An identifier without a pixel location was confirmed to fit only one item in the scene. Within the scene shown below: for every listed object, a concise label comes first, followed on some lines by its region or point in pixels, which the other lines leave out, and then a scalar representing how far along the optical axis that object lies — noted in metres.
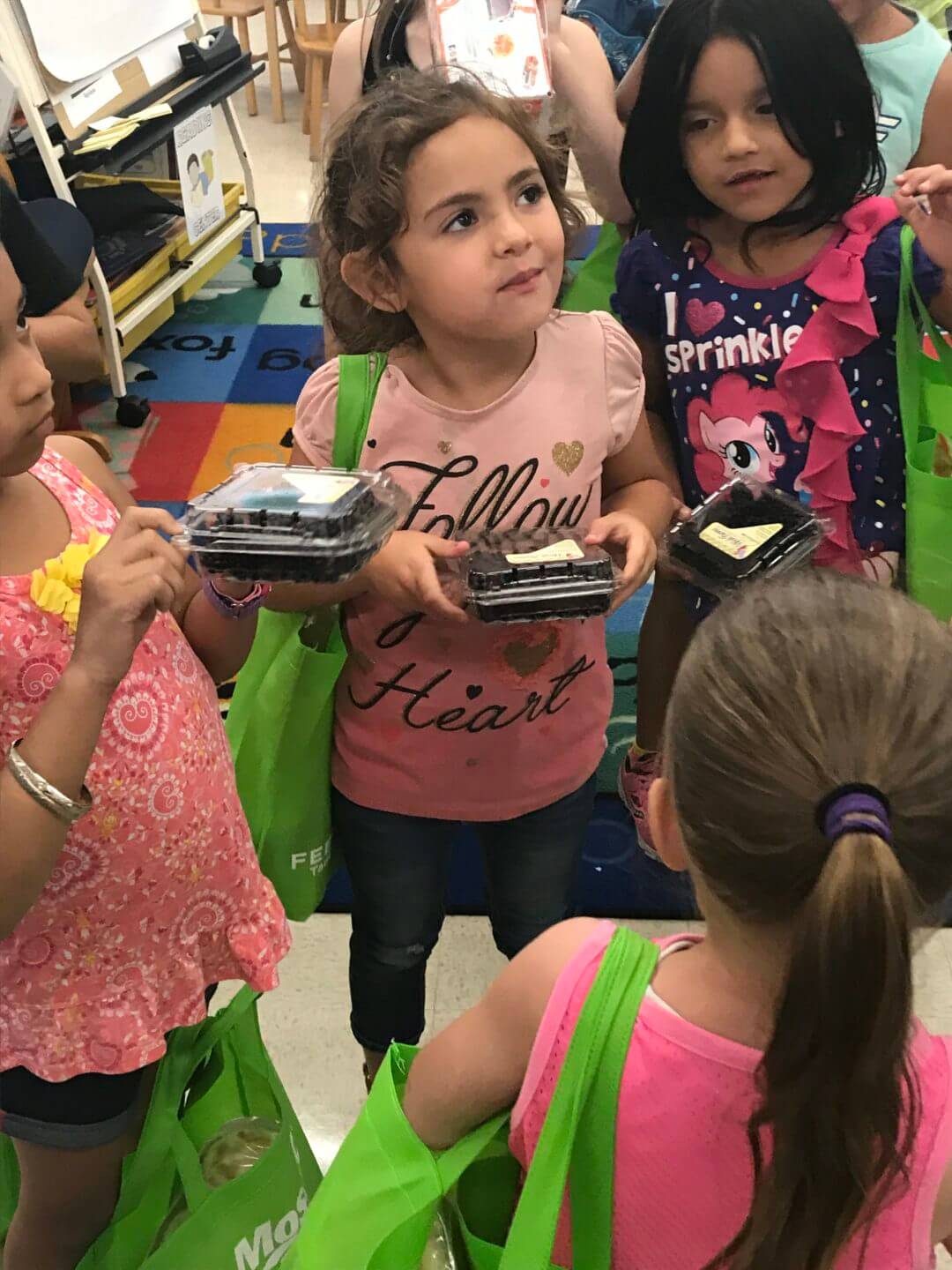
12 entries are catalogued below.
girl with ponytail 0.59
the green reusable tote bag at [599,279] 1.61
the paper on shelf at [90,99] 3.13
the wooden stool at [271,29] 5.67
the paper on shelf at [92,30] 3.07
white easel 2.96
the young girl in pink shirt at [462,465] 1.10
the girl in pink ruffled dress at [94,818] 0.83
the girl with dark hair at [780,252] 1.28
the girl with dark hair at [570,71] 1.57
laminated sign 3.49
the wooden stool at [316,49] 5.04
